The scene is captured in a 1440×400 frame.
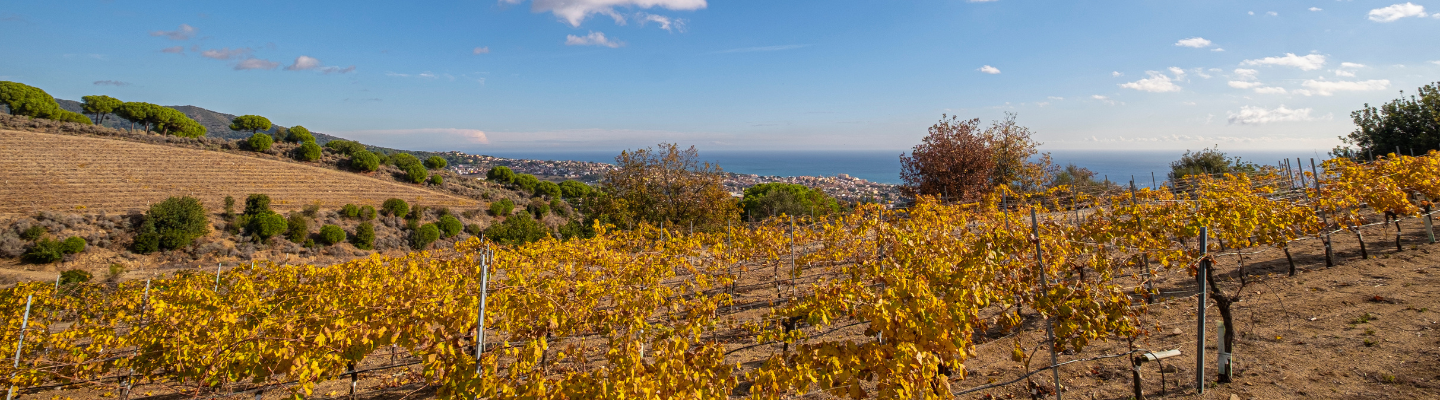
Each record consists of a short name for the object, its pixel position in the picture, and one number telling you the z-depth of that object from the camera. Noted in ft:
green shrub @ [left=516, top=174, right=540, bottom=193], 153.17
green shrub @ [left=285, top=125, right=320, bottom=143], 143.43
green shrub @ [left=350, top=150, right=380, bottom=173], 130.33
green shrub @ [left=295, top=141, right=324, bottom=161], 130.21
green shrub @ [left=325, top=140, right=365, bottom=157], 143.33
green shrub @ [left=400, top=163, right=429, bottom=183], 133.55
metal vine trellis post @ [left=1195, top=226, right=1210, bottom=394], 12.24
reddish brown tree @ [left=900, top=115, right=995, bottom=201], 49.57
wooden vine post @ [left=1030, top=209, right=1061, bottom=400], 12.02
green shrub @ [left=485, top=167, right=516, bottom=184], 158.51
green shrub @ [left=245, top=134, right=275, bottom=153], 127.44
